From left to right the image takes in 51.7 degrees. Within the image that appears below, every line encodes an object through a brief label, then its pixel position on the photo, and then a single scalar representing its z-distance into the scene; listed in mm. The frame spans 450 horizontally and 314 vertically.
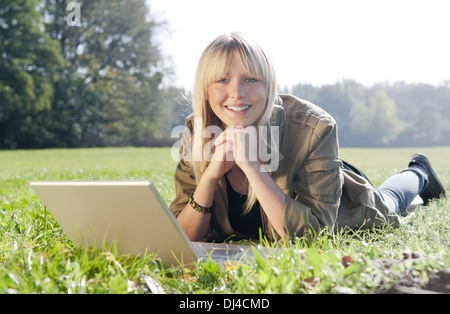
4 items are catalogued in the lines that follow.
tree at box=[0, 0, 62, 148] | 25031
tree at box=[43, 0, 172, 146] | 27578
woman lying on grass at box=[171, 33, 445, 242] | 2396
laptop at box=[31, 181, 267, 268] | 1684
